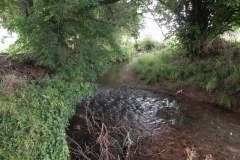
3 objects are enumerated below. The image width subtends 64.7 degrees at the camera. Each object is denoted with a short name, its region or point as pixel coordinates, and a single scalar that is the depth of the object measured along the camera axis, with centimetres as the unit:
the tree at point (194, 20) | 851
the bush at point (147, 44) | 1796
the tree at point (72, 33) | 550
